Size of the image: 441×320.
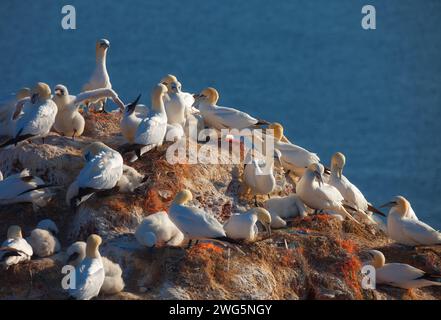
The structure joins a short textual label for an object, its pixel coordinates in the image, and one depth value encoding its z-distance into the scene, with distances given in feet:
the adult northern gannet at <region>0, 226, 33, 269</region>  55.89
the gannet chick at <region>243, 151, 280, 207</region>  63.31
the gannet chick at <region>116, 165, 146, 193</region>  59.98
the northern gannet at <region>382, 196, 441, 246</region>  62.39
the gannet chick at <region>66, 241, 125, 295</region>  54.60
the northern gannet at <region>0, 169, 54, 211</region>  60.44
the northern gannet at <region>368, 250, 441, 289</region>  59.15
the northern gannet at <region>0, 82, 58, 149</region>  61.93
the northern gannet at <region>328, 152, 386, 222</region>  66.39
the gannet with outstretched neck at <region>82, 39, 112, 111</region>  69.22
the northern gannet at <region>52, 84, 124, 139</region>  64.54
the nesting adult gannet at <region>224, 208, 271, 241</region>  57.77
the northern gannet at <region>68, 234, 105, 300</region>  53.11
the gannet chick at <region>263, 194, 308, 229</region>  62.80
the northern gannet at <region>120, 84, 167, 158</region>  62.18
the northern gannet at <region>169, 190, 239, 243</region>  56.39
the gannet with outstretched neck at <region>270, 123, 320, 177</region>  67.21
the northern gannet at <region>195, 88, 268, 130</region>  68.03
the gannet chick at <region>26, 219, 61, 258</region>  57.57
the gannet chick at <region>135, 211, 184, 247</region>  56.90
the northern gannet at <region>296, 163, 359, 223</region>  63.36
